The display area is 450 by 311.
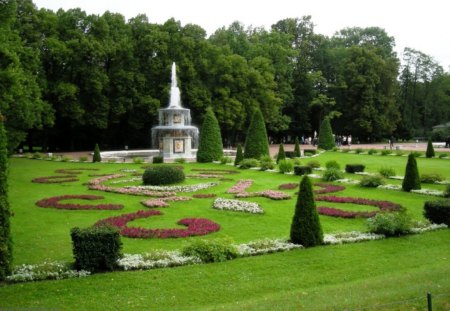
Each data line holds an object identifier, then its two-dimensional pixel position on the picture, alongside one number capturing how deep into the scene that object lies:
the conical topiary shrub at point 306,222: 11.89
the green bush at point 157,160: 35.84
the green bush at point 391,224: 12.89
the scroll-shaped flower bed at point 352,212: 15.83
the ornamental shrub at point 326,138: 48.84
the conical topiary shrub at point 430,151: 37.52
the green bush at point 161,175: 23.28
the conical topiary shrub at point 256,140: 35.72
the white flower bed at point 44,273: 9.61
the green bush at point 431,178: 22.80
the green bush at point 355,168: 27.54
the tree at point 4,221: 9.52
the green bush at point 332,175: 24.55
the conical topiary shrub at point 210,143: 36.59
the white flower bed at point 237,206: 16.67
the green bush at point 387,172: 25.17
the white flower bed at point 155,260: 10.33
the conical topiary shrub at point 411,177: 20.42
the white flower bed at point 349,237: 12.34
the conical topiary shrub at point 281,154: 34.09
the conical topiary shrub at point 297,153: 40.28
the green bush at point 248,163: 31.67
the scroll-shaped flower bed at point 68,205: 17.46
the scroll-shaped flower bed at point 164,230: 13.27
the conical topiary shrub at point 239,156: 33.12
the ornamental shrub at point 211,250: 10.80
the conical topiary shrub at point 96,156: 37.28
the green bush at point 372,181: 22.11
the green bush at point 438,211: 13.95
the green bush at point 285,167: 27.94
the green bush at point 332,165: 26.48
